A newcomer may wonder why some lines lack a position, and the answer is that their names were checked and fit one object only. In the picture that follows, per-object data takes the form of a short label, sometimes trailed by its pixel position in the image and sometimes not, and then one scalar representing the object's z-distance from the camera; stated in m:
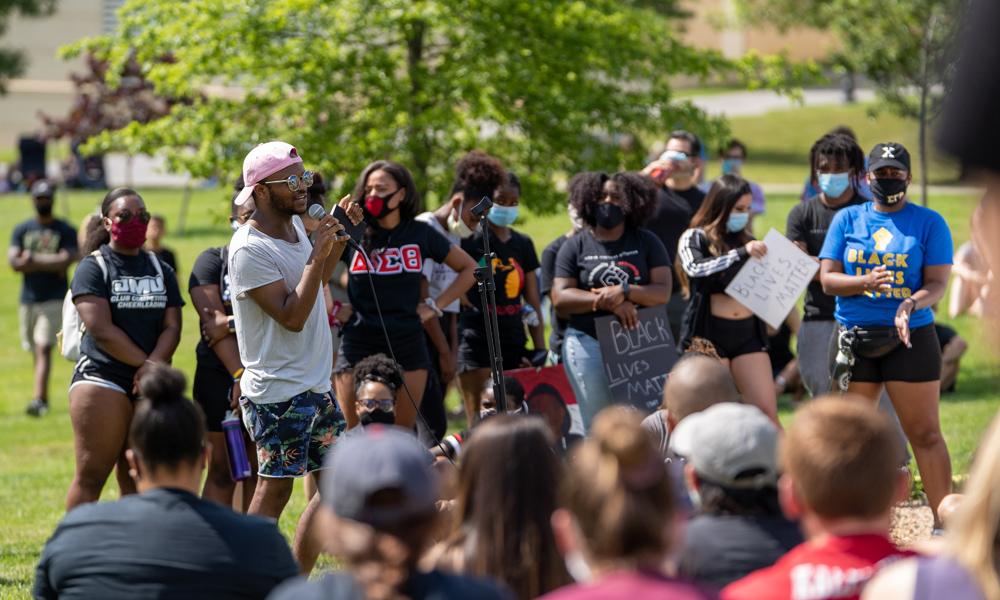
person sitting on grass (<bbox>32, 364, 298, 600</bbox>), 7.68
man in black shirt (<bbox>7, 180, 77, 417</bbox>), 26.94
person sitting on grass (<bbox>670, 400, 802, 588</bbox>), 7.18
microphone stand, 12.19
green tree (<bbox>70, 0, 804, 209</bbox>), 24.73
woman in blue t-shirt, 14.03
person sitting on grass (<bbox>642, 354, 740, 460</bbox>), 9.52
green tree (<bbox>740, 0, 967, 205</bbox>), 36.69
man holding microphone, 11.67
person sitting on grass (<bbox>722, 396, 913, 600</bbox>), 6.34
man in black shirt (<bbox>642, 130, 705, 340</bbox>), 19.33
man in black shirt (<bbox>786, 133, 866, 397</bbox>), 16.44
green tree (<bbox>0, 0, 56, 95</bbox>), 69.81
